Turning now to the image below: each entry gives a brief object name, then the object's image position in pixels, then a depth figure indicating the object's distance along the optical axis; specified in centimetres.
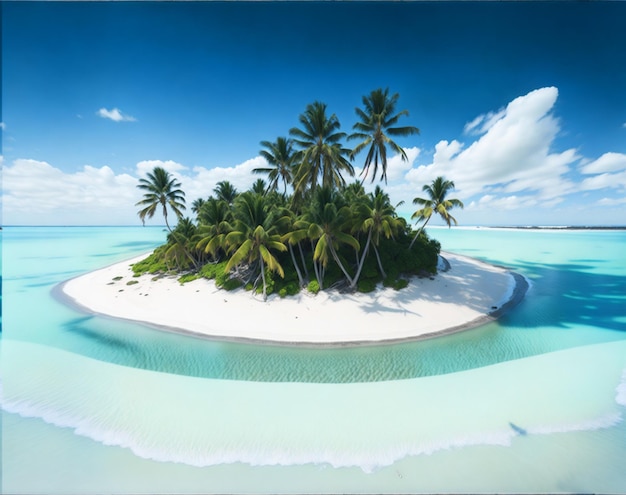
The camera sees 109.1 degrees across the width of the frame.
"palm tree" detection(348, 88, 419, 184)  1823
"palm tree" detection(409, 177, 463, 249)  1697
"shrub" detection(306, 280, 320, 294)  1545
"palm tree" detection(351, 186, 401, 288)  1458
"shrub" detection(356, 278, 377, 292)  1526
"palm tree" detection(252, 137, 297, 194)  2212
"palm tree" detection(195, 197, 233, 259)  1773
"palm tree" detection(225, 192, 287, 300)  1435
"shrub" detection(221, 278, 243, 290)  1648
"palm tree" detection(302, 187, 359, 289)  1397
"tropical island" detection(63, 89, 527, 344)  1284
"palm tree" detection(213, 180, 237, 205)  2945
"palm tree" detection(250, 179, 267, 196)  2360
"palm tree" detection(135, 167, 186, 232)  2269
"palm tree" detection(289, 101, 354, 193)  1761
